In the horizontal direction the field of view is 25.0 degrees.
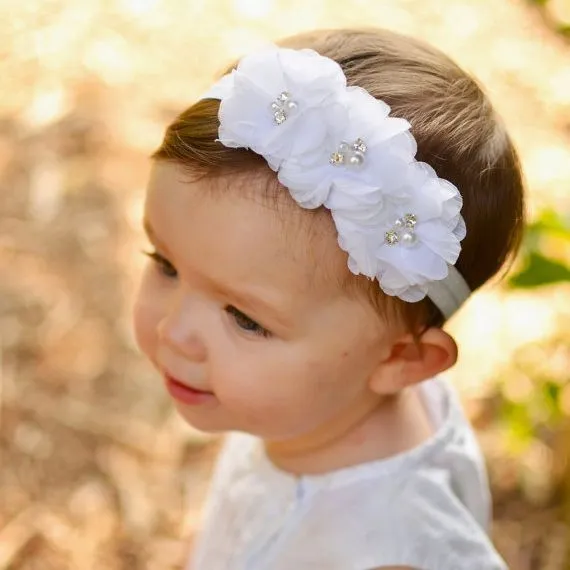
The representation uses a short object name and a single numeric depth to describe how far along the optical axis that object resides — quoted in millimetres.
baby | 488
